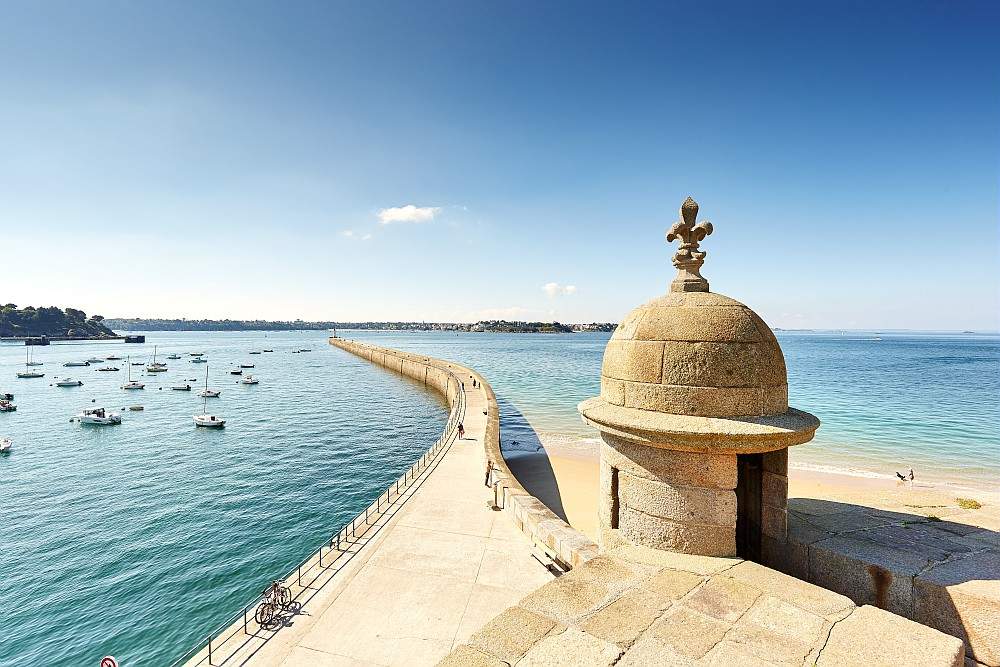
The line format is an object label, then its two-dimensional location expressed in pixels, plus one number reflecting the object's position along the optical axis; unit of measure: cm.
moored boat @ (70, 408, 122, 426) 3450
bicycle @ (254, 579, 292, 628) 828
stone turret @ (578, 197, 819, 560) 397
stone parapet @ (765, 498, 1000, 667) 314
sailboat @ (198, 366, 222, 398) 4638
